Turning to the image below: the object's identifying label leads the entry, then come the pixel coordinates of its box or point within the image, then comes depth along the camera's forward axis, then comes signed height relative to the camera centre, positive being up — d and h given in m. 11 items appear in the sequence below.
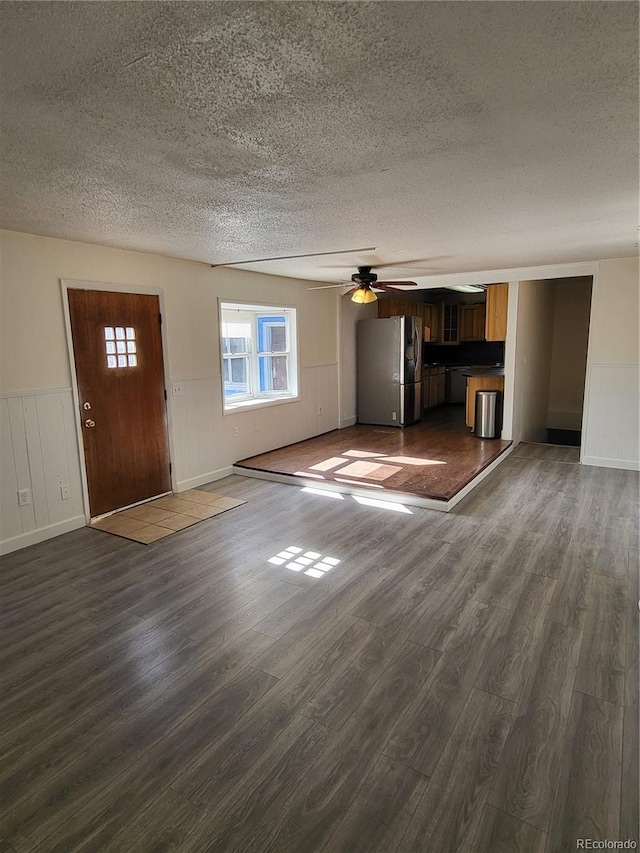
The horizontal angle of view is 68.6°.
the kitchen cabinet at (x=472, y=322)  9.77 +0.57
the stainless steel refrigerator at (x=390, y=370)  7.74 -0.32
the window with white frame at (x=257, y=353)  6.07 +0.00
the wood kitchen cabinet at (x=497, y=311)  6.60 +0.52
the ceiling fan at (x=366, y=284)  5.48 +0.79
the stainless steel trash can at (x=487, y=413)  6.81 -0.93
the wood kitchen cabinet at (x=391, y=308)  8.47 +0.76
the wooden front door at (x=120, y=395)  4.20 -0.36
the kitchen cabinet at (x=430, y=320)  9.45 +0.60
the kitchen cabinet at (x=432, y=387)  9.49 -0.76
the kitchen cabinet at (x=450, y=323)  10.06 +0.56
